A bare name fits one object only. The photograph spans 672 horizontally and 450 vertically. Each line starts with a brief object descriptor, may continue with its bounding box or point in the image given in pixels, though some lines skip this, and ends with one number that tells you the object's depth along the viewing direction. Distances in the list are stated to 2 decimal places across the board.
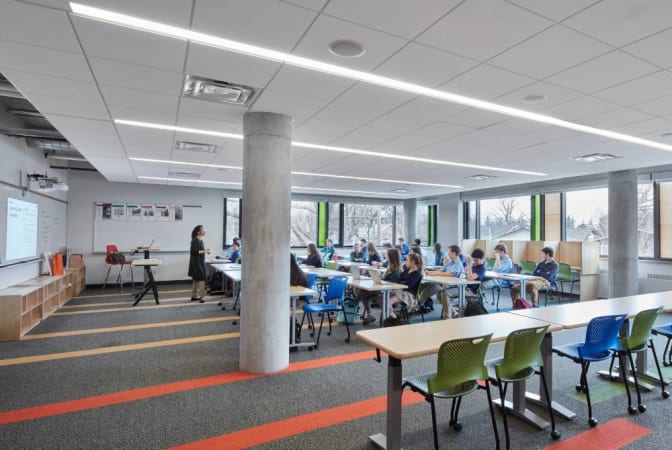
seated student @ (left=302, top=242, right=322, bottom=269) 8.62
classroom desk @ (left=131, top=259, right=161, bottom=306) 7.35
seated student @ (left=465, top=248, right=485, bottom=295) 6.80
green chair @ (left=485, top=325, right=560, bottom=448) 2.62
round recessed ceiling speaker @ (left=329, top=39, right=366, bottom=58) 2.48
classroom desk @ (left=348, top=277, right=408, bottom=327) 5.45
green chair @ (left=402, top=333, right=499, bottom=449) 2.39
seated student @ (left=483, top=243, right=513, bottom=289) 7.70
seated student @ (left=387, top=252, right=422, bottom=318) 5.80
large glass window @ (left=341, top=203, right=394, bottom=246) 13.59
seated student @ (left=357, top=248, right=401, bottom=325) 6.11
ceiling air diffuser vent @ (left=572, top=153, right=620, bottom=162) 5.97
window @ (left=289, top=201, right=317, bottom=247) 12.71
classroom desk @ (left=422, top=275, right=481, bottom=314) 6.07
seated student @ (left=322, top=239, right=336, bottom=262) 10.70
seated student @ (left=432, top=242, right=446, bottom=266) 9.94
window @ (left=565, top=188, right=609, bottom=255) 8.96
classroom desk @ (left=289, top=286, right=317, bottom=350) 4.72
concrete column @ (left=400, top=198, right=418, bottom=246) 14.03
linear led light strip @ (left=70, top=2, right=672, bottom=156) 2.22
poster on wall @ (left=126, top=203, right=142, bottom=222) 10.10
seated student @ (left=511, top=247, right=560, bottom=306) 6.96
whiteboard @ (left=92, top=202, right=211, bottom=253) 9.81
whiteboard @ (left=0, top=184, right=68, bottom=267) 5.22
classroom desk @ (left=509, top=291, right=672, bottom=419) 3.14
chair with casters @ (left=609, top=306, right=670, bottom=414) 3.22
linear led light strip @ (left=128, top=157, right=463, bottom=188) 6.82
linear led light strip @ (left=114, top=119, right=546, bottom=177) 4.55
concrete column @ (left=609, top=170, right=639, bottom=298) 7.36
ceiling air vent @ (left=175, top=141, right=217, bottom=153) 5.49
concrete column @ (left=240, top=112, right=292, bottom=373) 3.92
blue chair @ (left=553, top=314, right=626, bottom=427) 3.00
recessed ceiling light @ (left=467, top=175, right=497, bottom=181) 8.47
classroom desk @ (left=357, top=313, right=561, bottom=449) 2.47
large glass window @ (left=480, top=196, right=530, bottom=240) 10.66
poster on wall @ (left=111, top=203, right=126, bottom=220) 9.94
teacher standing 7.60
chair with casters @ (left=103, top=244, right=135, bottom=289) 8.58
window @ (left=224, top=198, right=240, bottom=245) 11.48
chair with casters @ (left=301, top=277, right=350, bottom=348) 5.26
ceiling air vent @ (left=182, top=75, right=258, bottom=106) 3.22
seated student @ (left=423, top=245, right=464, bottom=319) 6.11
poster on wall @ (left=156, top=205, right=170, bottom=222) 10.44
